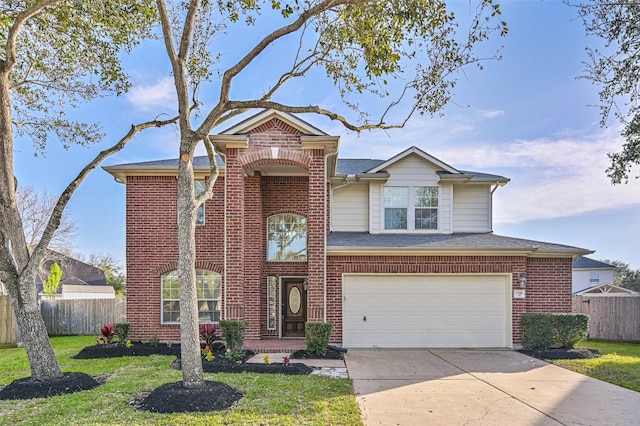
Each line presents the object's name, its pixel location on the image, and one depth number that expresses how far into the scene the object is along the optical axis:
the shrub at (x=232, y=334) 10.48
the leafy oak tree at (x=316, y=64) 6.85
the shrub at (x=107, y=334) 11.02
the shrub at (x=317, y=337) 10.31
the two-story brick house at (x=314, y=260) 11.35
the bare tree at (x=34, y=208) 24.95
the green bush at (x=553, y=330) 11.23
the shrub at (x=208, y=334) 10.24
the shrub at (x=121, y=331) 11.72
